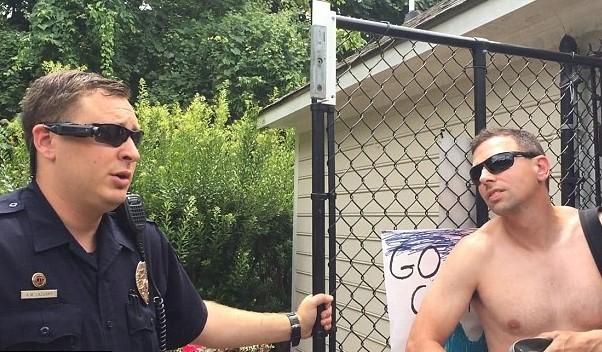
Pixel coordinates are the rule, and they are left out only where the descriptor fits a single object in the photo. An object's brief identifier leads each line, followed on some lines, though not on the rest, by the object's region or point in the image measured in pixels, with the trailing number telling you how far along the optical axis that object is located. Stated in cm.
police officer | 129
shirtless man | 197
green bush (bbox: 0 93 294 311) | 641
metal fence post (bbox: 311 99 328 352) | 197
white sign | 212
